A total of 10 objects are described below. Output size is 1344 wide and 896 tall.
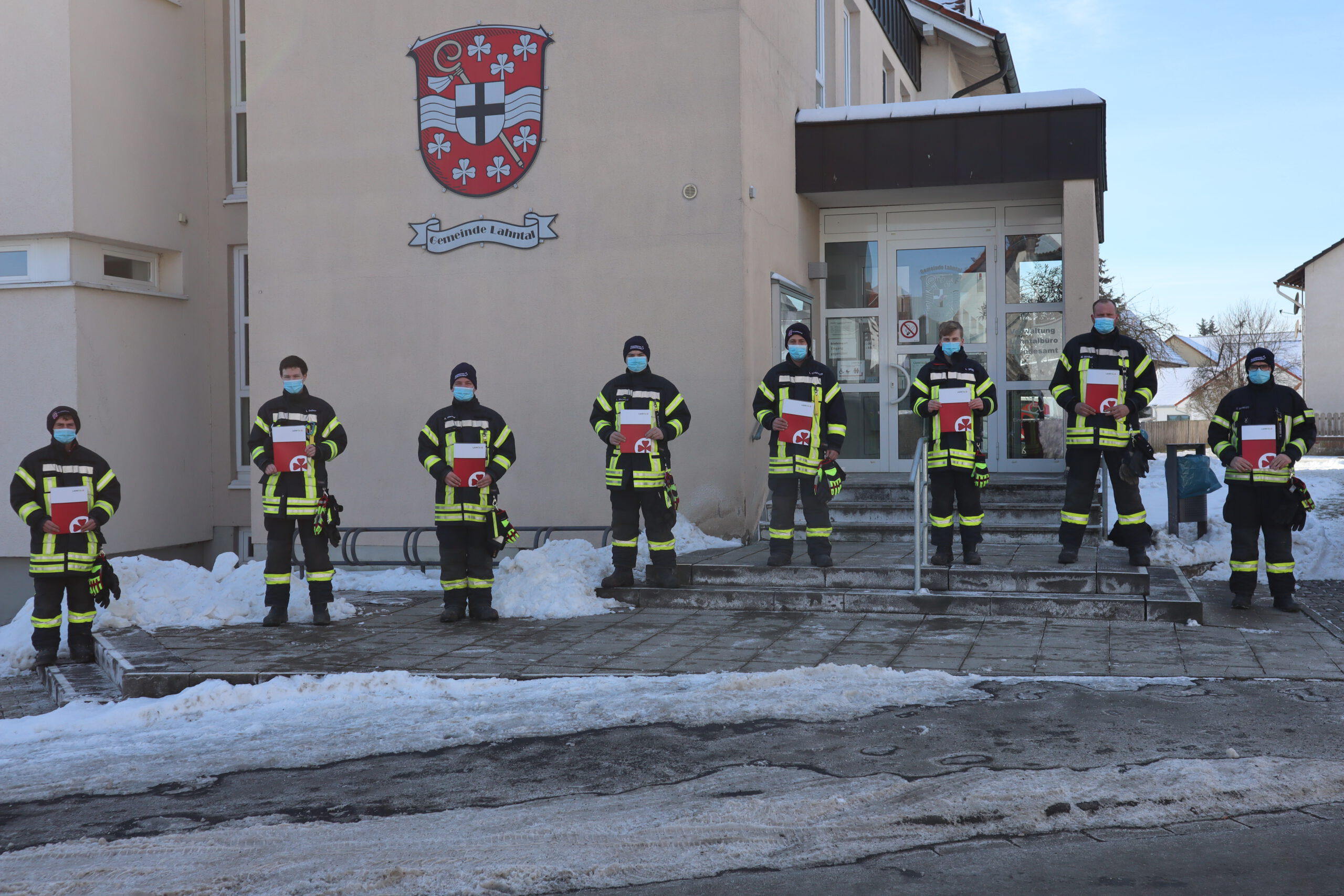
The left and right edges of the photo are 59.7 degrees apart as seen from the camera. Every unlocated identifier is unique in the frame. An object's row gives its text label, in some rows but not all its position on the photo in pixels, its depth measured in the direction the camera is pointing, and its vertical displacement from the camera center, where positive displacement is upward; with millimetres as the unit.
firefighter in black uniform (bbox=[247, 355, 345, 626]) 9047 -422
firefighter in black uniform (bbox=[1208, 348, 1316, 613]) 8914 -323
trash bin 11367 -505
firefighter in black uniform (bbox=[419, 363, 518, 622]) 9062 -482
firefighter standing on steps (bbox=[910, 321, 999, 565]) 9469 -131
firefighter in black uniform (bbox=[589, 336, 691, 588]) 9562 -153
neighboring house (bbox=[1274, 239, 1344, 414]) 45062 +4369
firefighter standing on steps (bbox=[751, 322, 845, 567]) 9742 -2
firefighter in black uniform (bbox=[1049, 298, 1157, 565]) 9227 +173
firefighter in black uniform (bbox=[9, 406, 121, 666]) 8242 -644
